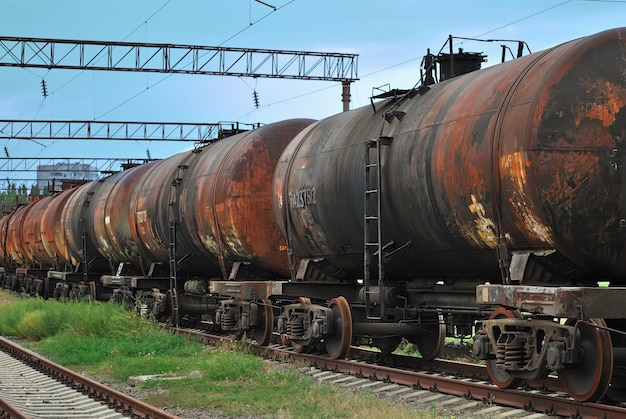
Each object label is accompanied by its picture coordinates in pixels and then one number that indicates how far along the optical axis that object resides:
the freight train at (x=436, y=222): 8.22
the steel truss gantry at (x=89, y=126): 48.88
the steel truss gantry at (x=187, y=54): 29.67
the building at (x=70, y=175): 148.94
